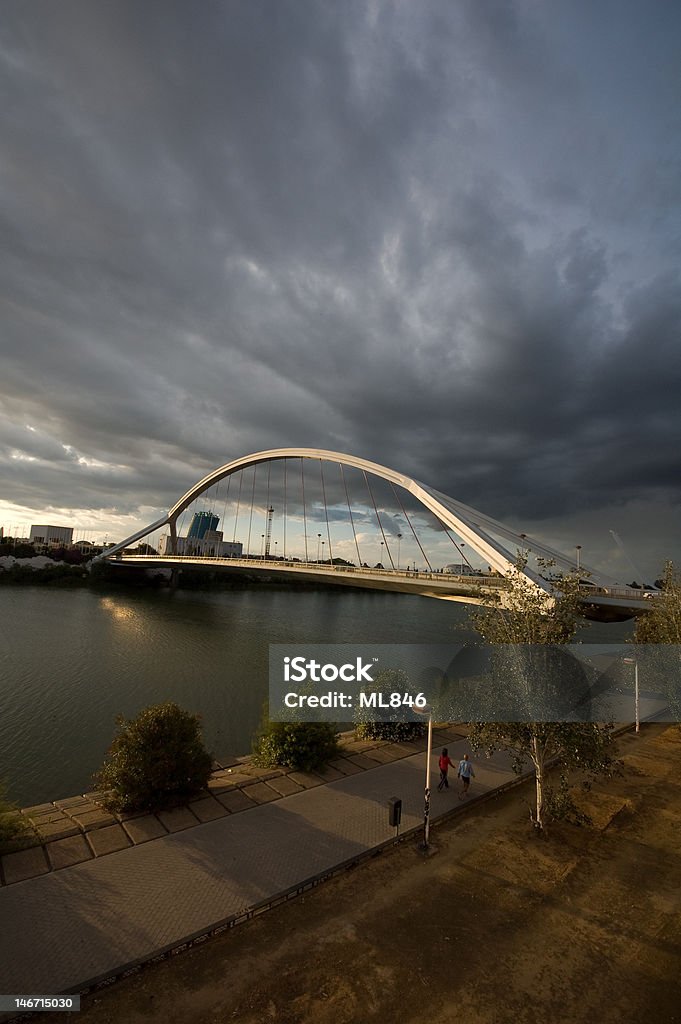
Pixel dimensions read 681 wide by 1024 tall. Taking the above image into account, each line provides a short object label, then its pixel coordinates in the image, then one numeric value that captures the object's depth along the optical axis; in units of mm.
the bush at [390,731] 13395
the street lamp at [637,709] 15879
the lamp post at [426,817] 7882
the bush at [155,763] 8883
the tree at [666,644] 14414
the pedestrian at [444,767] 10367
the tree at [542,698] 8727
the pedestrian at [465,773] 10125
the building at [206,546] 82175
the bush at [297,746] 11148
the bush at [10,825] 7590
